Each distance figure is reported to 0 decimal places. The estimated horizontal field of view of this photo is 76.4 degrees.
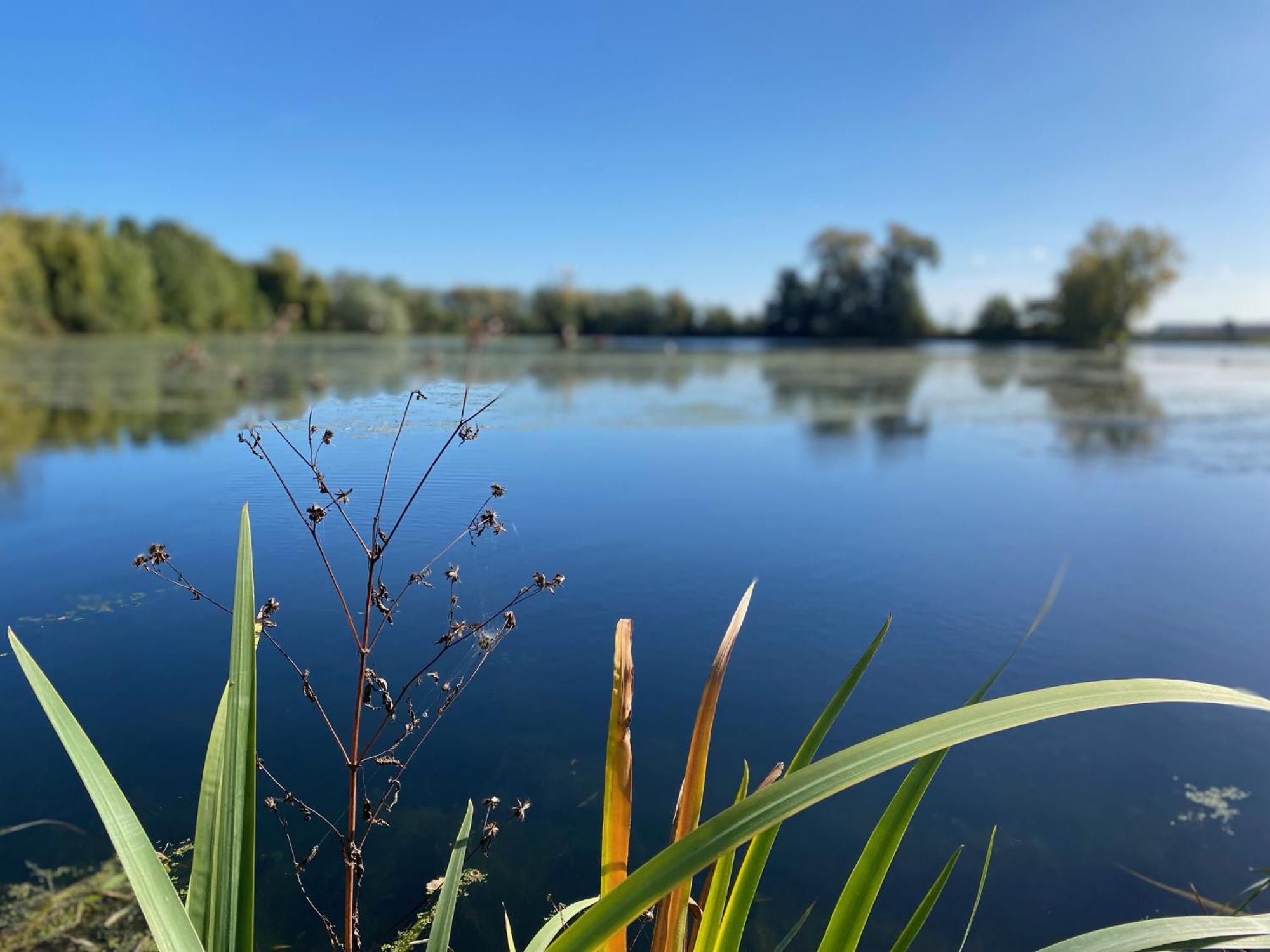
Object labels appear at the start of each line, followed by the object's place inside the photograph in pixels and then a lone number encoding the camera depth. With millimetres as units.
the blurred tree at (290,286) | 36812
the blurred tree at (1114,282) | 32281
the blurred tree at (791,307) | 39344
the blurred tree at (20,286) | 22422
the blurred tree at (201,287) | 35031
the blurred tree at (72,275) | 30141
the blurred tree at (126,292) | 32062
